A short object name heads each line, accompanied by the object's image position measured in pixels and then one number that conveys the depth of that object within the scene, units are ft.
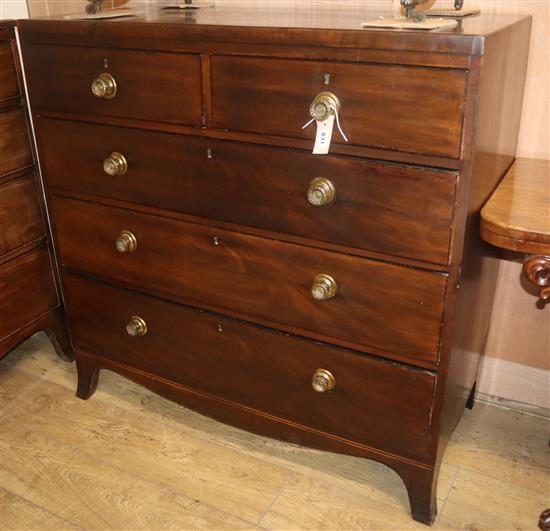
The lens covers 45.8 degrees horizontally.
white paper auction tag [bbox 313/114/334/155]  3.80
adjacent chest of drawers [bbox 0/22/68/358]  5.58
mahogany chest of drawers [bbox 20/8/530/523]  3.66
